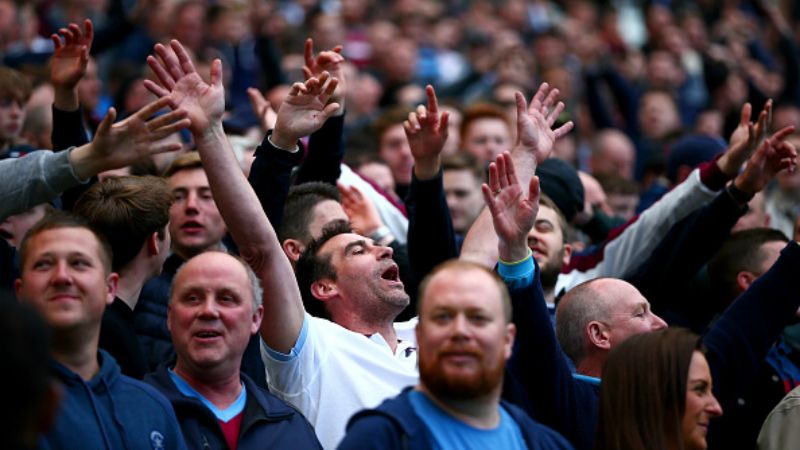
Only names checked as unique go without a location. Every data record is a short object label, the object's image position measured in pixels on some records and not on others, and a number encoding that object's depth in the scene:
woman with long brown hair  8.30
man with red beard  7.39
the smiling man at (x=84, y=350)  7.86
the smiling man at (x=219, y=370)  8.60
